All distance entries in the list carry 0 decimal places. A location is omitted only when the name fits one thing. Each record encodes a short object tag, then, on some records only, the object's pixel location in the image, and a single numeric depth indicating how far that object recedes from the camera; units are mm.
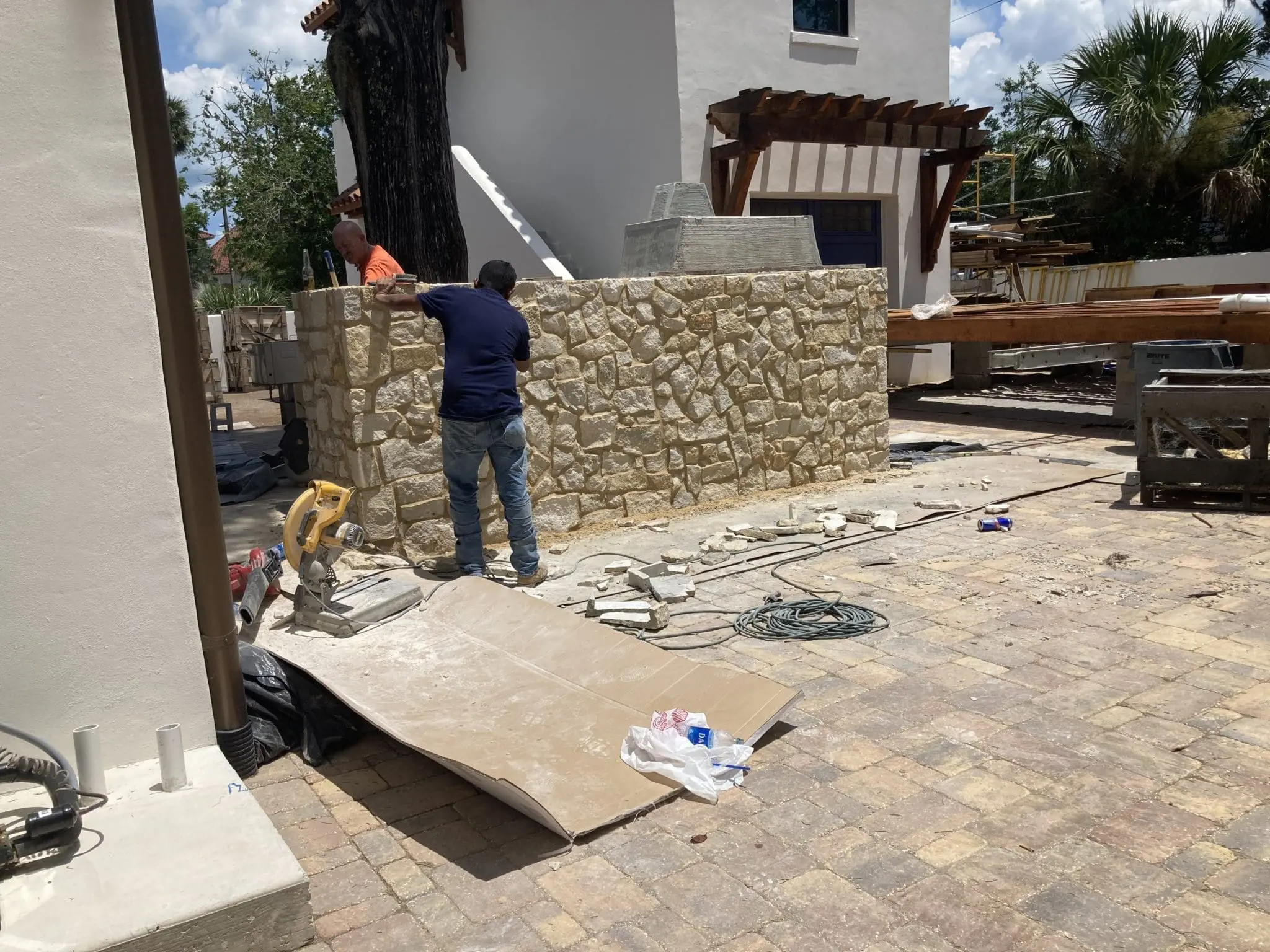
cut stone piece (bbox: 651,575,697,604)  5664
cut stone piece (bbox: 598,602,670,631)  5223
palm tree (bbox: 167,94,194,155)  34531
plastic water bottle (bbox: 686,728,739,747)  3740
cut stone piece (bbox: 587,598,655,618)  5367
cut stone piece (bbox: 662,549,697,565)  6430
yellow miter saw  4734
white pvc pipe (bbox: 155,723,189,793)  3188
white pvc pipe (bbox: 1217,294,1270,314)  9594
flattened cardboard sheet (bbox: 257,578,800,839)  3518
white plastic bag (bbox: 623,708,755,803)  3570
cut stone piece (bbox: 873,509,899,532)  7102
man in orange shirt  6812
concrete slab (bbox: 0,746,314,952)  2555
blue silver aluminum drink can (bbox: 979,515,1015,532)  6980
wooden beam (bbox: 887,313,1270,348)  9812
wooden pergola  11445
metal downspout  3432
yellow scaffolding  19969
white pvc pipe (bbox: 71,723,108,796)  3133
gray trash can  9719
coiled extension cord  5070
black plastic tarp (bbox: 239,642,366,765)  4004
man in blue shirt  5859
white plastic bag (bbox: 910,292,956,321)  12281
